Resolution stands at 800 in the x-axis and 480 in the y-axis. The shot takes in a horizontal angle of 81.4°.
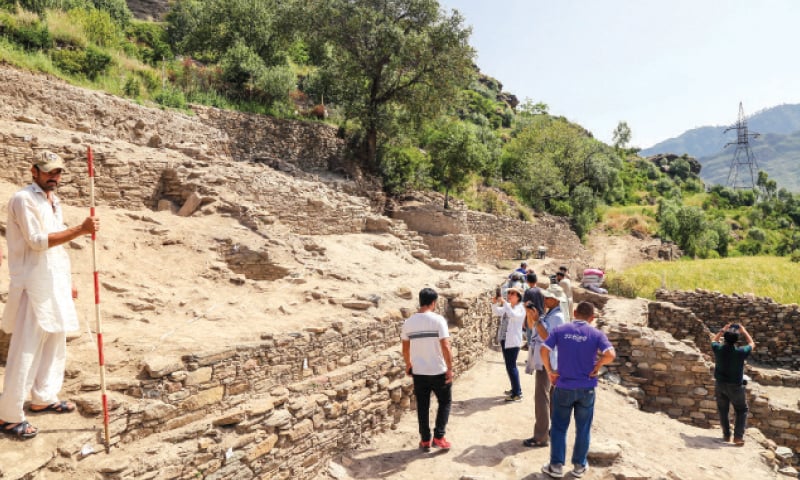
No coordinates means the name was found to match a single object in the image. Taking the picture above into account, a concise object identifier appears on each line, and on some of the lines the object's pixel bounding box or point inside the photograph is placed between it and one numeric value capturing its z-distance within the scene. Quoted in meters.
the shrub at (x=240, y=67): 20.17
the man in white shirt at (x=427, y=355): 5.48
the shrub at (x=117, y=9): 32.71
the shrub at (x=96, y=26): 18.33
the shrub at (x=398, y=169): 22.05
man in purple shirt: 5.08
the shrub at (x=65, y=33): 15.80
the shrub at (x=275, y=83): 20.47
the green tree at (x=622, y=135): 72.31
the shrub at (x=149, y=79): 16.56
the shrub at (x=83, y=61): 14.32
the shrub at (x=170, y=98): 15.92
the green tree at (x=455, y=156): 22.31
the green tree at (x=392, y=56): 19.44
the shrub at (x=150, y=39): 23.28
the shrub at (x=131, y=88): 15.37
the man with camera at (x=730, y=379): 7.52
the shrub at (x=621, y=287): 19.22
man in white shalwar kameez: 3.71
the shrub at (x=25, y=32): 14.58
